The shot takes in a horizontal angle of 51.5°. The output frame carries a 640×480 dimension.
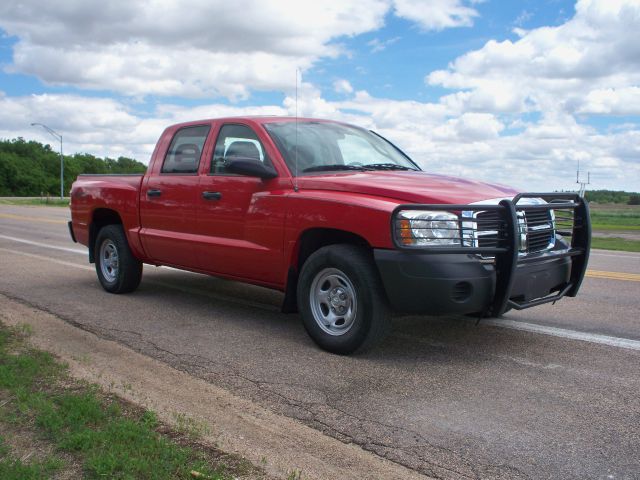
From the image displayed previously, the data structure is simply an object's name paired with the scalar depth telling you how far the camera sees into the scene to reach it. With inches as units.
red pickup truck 177.5
